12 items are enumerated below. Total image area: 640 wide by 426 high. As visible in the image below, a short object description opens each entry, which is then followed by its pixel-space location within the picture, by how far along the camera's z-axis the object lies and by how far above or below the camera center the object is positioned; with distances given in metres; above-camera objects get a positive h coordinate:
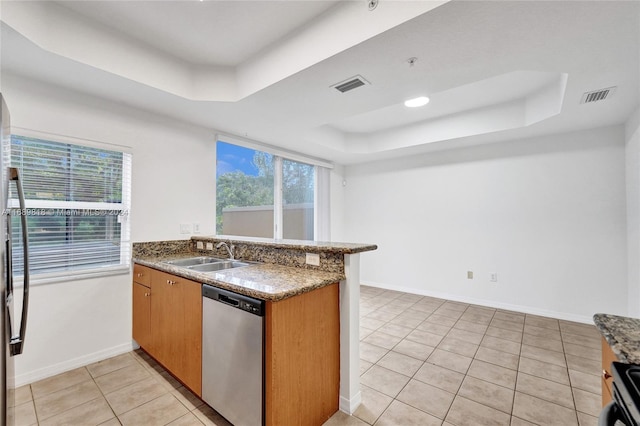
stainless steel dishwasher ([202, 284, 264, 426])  1.42 -0.80
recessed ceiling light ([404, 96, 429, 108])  3.11 +1.34
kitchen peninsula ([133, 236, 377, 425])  1.41 -0.66
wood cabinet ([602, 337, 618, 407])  0.96 -0.59
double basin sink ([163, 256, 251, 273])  2.45 -0.45
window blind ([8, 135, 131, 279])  2.10 +0.08
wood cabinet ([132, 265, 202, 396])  1.81 -0.82
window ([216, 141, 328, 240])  3.68 +0.33
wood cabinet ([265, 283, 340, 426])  1.38 -0.82
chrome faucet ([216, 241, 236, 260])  2.59 -0.32
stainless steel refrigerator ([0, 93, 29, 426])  1.04 -0.30
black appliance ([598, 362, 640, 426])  0.64 -0.46
